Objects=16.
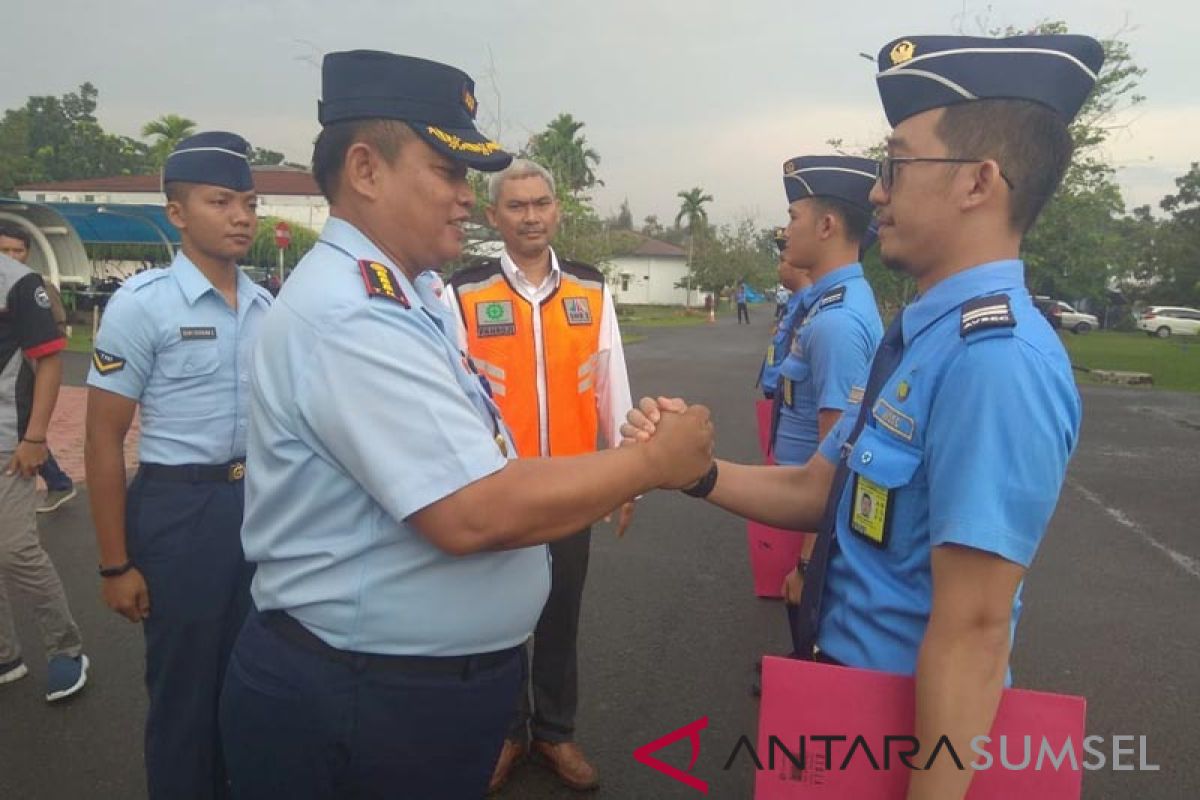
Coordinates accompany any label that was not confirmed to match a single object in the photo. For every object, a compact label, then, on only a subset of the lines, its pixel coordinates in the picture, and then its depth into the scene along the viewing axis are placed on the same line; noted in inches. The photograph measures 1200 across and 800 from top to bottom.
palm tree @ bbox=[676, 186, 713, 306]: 2748.5
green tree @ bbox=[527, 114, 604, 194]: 1784.0
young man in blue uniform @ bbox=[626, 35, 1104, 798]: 53.2
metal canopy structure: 672.4
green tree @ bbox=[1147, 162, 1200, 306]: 1792.6
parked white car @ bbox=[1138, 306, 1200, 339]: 1507.1
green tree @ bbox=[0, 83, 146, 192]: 2326.5
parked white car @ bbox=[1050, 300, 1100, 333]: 1606.5
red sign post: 730.8
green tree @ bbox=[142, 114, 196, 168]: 1845.5
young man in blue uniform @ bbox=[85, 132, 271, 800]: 103.3
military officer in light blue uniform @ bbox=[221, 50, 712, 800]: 56.4
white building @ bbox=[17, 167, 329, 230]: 1674.5
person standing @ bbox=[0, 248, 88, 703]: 139.6
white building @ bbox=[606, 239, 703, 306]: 2492.6
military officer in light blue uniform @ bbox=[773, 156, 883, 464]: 128.7
